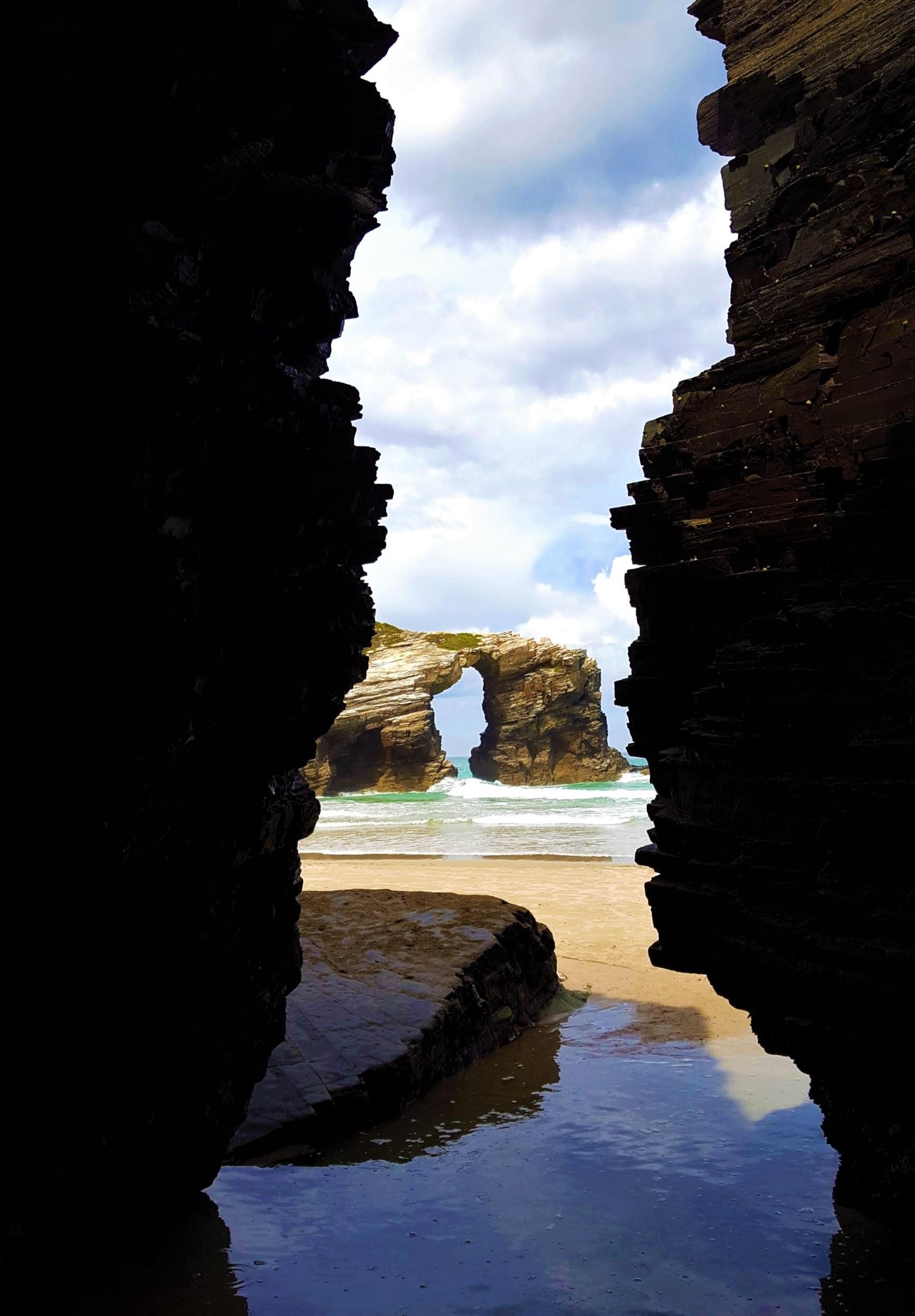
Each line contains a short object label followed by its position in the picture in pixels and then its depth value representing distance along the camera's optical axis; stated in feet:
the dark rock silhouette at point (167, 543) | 10.14
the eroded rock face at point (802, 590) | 12.58
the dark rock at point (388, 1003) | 18.60
